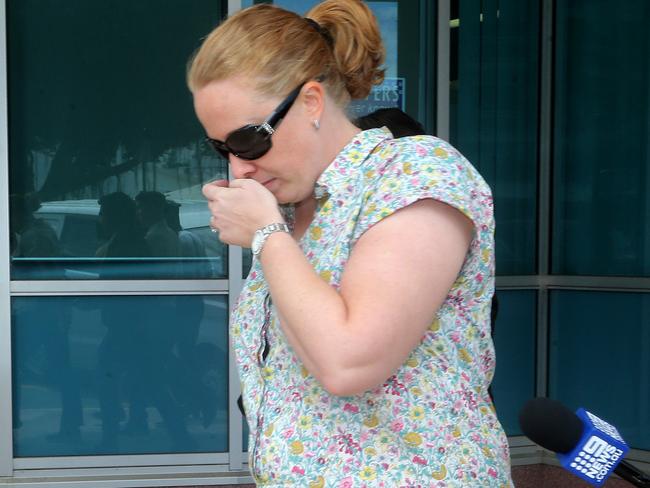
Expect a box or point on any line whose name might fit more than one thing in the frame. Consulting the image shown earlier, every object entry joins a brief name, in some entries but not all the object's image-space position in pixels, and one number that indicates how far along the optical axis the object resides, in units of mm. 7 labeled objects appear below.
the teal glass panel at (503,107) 5086
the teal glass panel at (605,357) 5102
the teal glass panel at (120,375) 4844
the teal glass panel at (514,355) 5332
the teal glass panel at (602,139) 5055
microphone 1098
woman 1185
